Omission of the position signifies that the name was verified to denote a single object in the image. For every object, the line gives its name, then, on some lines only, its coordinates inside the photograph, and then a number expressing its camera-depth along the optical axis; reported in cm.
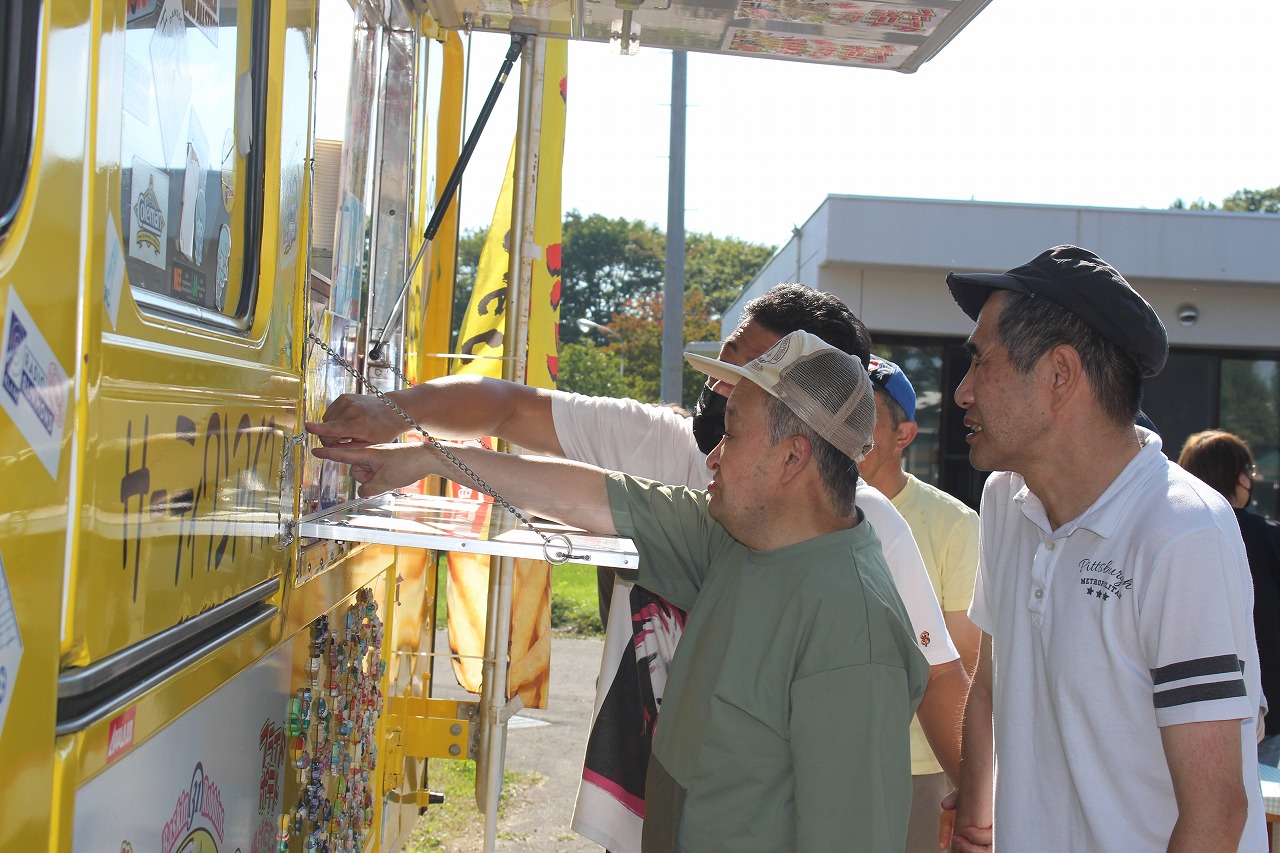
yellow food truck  101
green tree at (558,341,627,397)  2089
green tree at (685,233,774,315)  5316
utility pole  988
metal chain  214
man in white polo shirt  171
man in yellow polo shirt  304
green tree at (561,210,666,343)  5025
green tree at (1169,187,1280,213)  5278
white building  1049
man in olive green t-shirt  171
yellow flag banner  391
